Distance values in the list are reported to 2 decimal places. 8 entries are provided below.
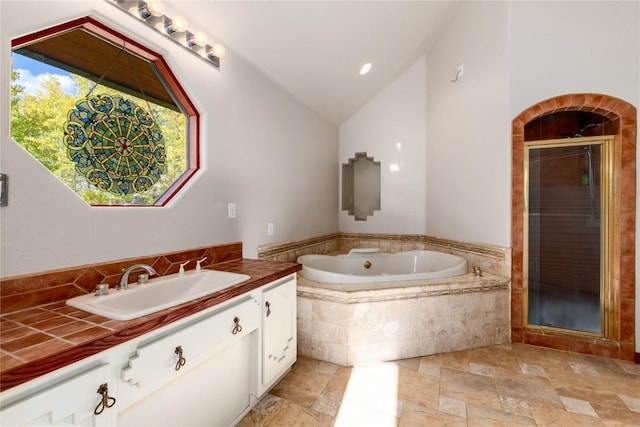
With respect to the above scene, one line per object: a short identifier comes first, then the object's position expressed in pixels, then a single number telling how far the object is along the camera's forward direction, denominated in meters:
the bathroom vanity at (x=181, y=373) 0.78
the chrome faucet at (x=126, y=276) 1.34
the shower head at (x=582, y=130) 2.45
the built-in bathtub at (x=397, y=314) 2.18
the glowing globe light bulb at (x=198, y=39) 1.76
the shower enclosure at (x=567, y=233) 2.41
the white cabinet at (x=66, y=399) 0.71
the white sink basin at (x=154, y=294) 1.09
